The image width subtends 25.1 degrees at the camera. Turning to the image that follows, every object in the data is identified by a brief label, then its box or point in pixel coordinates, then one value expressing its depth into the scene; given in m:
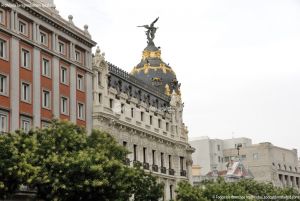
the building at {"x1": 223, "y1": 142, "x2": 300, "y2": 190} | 133.88
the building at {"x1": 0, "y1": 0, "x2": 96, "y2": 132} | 49.97
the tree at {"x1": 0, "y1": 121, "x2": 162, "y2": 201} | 37.72
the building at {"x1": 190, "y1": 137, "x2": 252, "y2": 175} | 145.50
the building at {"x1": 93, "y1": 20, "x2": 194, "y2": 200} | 64.19
